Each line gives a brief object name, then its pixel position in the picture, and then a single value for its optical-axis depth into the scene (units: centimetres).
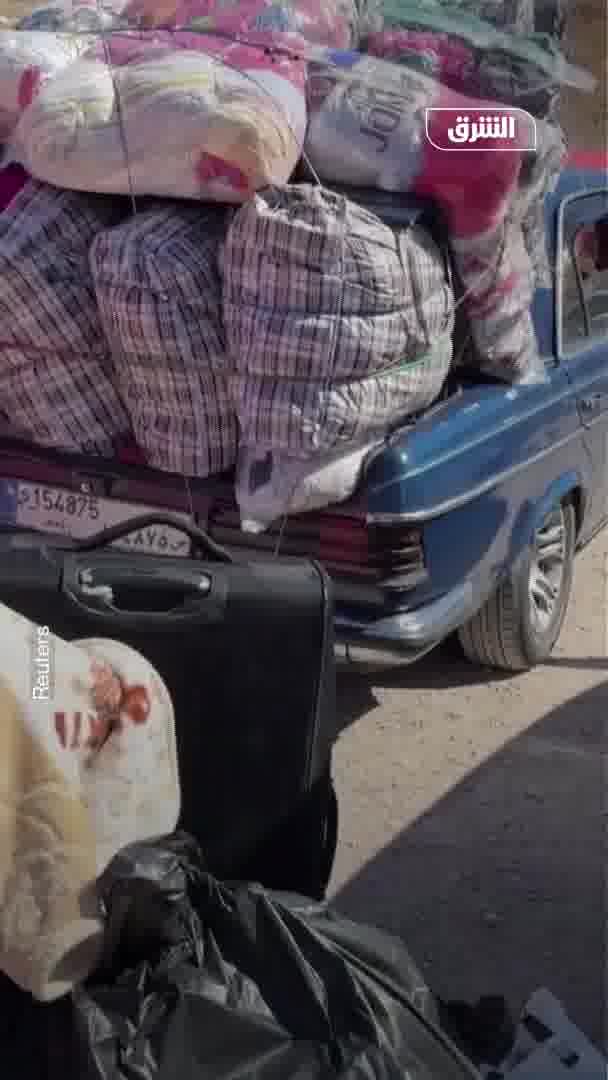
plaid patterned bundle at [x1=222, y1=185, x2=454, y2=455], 330
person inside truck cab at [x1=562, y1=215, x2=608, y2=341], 446
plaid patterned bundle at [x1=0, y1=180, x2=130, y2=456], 356
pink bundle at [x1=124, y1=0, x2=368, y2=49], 403
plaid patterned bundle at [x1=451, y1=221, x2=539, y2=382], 372
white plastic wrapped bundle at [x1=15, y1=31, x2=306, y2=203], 338
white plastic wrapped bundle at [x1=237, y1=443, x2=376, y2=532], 345
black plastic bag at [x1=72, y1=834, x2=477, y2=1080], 173
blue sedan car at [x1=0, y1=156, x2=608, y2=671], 356
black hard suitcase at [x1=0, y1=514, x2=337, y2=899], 213
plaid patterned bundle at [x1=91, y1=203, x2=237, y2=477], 340
